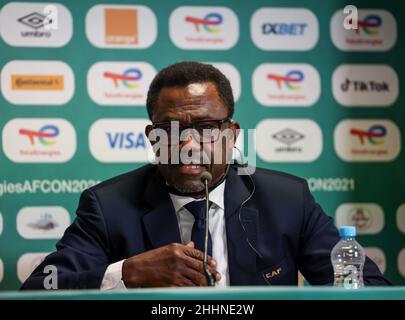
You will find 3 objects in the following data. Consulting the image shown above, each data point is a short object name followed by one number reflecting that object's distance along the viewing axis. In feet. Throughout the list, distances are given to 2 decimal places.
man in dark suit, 15.72
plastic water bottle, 15.64
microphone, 15.10
